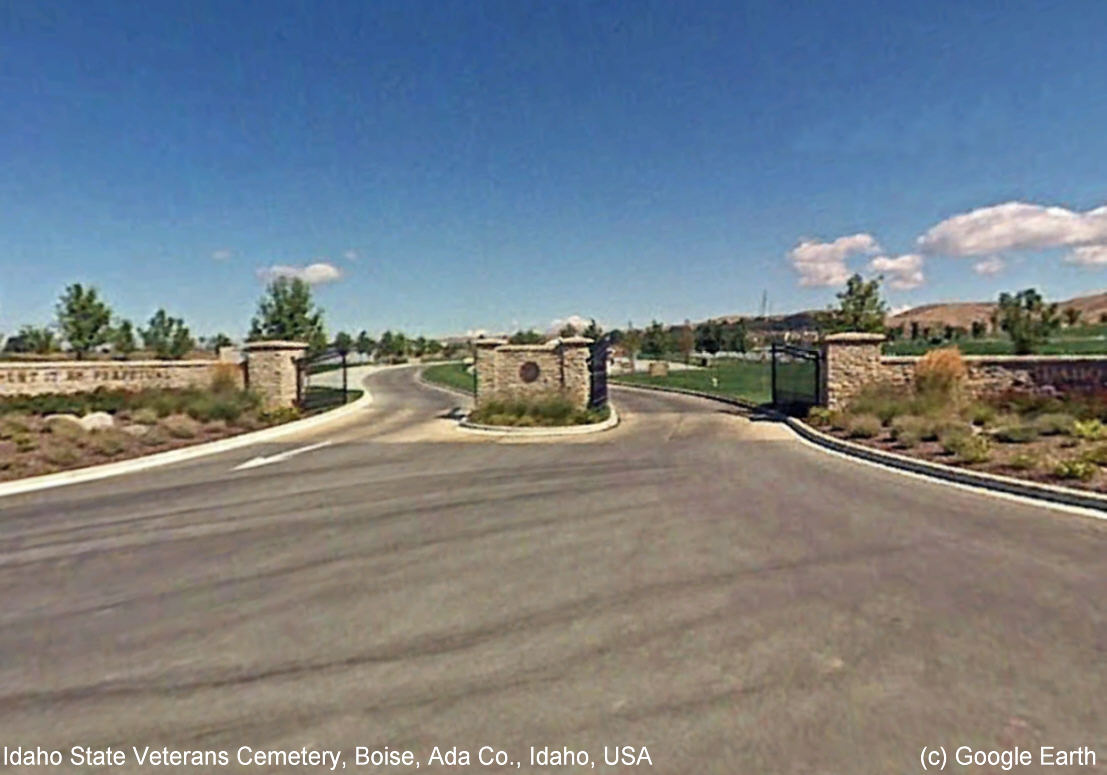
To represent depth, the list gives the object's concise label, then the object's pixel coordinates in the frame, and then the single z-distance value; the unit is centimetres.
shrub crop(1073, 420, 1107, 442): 1151
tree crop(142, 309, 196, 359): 5128
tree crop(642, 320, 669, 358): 6494
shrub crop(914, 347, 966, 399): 1650
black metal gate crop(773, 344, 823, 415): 1819
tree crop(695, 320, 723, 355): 7248
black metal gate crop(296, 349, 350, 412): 2225
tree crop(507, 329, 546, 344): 5644
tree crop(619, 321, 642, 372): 6780
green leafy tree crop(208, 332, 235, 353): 5969
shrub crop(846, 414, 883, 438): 1385
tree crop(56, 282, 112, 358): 3994
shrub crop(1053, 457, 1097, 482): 892
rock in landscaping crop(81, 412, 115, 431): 1706
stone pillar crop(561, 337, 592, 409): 1984
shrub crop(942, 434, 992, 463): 1054
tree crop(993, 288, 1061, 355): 3647
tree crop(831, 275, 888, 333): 2311
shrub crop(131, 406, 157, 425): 1787
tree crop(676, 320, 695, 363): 6588
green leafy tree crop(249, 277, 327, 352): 4172
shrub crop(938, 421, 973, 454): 1128
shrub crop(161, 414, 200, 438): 1683
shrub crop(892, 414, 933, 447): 1260
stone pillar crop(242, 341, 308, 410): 2117
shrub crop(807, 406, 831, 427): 1591
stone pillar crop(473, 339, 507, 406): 2036
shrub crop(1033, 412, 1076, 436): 1220
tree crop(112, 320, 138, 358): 4519
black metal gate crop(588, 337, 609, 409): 2038
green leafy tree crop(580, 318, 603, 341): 5072
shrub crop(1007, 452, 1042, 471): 986
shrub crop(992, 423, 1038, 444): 1195
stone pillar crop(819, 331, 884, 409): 1716
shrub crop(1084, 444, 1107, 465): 967
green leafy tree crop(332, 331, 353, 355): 7581
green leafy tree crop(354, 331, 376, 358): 8212
